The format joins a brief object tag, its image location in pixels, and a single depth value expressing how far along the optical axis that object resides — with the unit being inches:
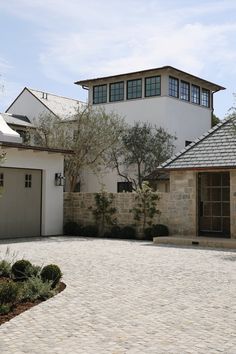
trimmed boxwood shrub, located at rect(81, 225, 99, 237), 818.5
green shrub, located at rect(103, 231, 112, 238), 809.9
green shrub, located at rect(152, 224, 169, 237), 747.4
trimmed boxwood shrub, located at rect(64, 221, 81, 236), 831.0
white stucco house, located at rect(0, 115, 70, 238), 733.3
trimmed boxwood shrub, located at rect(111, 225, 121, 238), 792.3
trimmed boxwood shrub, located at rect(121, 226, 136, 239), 782.0
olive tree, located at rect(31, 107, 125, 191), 1061.1
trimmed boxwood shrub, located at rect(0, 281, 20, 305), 274.4
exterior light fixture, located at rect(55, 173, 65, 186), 815.1
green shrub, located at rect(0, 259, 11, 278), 362.3
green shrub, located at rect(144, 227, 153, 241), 761.7
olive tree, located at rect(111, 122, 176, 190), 1182.3
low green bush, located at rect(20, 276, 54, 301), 297.4
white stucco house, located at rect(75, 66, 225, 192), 1209.4
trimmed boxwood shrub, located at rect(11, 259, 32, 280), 343.6
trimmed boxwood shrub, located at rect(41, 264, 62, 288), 334.3
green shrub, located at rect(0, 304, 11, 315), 263.0
